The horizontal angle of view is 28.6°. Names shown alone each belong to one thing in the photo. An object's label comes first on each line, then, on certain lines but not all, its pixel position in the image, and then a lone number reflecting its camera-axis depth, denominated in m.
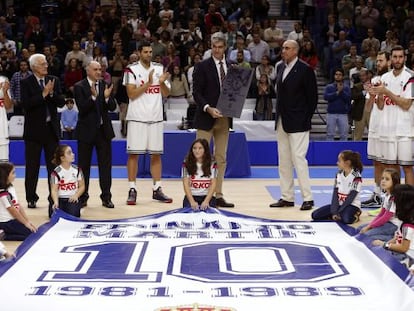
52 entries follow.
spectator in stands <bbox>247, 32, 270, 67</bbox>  15.93
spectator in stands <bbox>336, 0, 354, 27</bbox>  17.75
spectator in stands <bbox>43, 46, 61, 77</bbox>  15.24
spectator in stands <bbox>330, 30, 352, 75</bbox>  16.08
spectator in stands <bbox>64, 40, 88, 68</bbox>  15.58
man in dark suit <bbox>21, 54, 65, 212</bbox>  8.52
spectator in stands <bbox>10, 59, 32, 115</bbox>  13.30
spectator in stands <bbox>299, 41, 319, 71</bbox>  15.76
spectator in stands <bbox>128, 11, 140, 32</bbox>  17.31
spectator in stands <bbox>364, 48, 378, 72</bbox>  15.02
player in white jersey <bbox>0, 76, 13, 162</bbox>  8.25
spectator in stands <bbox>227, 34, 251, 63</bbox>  15.27
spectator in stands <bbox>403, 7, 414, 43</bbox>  16.59
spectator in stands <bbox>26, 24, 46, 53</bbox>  16.39
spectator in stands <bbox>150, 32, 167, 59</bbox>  15.81
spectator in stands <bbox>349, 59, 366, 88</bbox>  14.59
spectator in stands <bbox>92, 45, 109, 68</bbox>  15.31
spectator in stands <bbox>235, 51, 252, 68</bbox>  14.95
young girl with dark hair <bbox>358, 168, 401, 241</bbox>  6.68
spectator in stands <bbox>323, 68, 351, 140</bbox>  13.77
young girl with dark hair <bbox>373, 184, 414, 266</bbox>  5.73
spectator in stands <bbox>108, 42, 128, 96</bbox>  15.27
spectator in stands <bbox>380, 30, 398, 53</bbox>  15.84
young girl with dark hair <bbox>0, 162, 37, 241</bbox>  6.95
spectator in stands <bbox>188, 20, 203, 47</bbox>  16.50
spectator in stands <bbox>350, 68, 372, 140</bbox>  13.68
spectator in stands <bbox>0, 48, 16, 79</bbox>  14.91
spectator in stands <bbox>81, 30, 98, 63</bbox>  15.89
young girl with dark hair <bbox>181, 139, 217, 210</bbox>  7.92
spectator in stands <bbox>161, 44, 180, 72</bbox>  15.16
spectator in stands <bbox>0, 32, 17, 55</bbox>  15.97
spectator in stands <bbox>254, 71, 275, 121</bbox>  14.65
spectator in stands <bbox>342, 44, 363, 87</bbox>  15.27
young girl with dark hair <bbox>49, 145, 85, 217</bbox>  7.85
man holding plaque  8.71
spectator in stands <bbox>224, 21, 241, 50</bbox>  16.44
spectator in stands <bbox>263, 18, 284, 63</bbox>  16.61
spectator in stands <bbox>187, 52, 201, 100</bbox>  15.03
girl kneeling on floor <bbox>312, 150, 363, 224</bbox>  7.59
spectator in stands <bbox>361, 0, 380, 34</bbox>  17.28
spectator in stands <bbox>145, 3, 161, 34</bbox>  17.27
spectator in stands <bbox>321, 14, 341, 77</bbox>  16.83
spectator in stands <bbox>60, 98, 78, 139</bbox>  13.51
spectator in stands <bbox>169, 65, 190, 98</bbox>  15.09
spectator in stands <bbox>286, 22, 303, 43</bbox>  16.73
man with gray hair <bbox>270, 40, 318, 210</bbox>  8.54
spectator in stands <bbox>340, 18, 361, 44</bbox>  17.14
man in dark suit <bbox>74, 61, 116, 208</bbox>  8.64
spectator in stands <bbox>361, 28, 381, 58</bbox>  15.74
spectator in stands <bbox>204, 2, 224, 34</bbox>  17.23
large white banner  4.83
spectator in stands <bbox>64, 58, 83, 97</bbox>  15.02
